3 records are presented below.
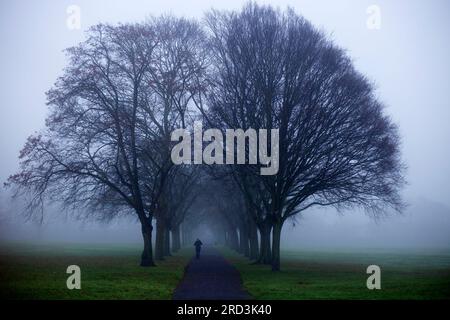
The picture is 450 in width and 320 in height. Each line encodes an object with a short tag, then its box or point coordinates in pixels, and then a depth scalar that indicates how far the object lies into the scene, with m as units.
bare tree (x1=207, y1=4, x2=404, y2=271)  30.50
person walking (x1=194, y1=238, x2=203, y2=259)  45.84
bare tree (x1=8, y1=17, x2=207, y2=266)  31.66
